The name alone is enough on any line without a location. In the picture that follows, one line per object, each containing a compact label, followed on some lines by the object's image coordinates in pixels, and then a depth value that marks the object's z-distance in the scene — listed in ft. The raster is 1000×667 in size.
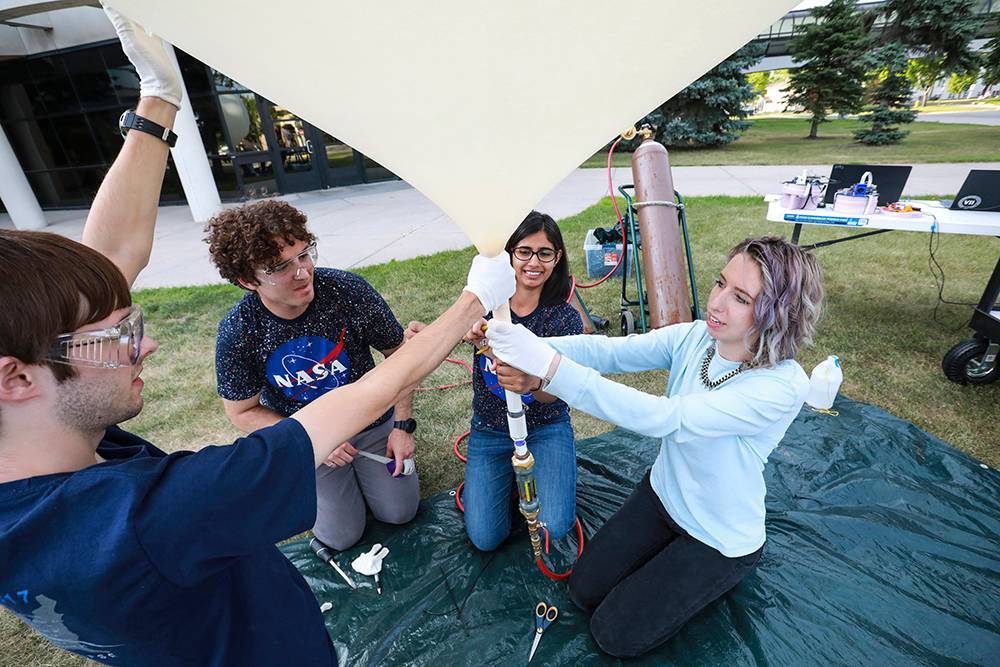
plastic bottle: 9.07
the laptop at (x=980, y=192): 10.83
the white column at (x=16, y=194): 29.71
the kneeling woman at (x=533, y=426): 6.77
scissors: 5.84
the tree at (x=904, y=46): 41.52
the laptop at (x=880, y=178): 11.78
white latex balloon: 2.41
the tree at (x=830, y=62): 43.11
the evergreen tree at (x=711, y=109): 42.16
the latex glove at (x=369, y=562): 6.69
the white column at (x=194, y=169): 26.76
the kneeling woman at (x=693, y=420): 4.51
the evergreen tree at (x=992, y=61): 42.76
